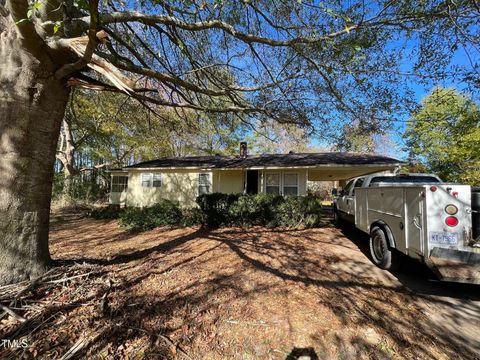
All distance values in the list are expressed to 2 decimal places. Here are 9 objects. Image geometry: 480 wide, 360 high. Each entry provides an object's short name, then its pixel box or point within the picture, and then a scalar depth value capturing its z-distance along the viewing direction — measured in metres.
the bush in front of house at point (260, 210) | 8.80
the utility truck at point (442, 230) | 3.04
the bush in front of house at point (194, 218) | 9.22
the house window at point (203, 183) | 13.66
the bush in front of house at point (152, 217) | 8.81
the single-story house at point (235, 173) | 10.81
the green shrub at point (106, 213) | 12.21
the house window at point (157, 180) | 14.62
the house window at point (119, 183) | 17.86
